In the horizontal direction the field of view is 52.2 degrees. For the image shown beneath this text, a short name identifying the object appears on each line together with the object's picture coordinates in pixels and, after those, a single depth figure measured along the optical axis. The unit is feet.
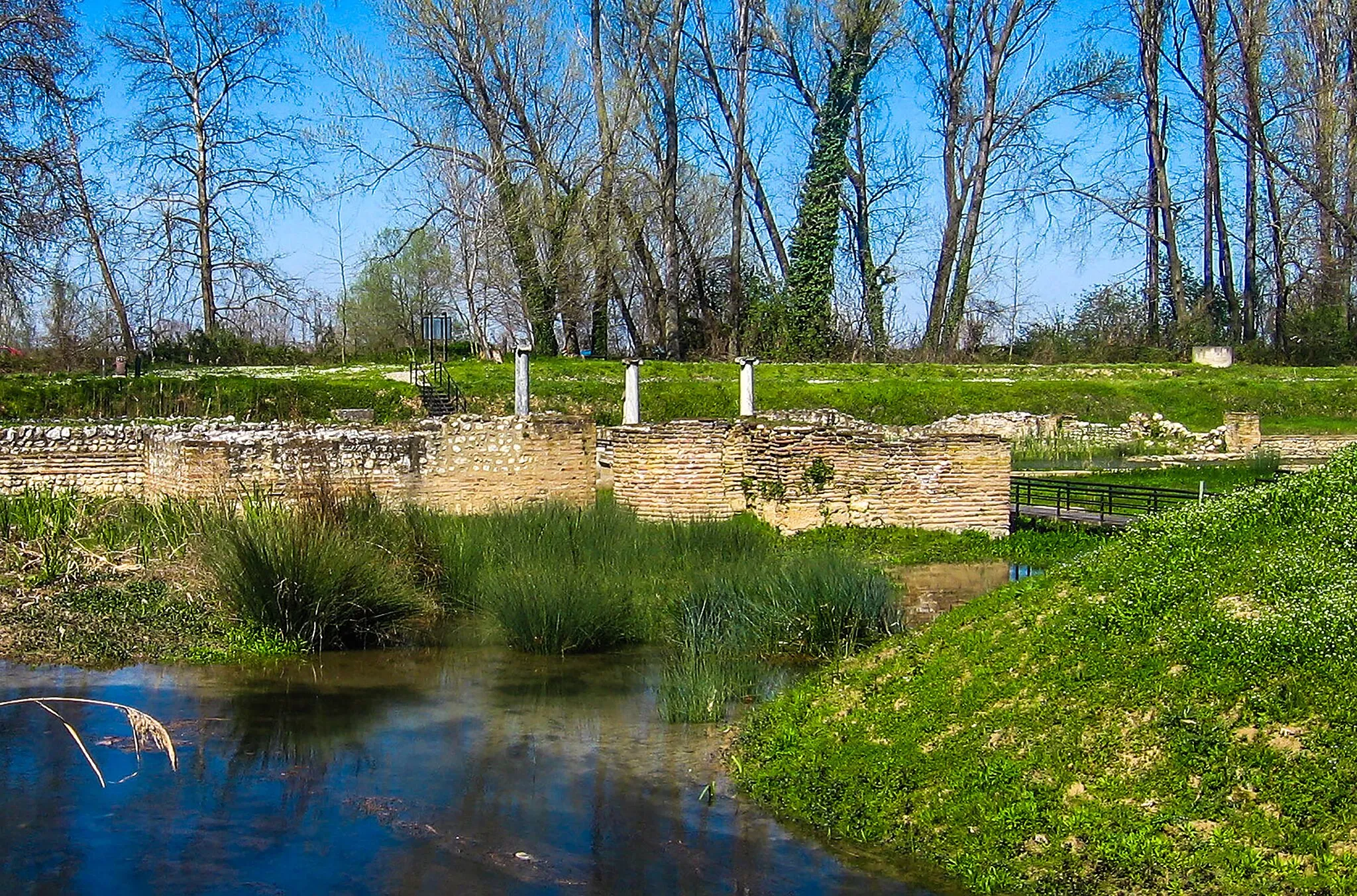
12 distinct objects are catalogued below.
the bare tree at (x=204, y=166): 117.38
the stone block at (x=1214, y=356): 132.77
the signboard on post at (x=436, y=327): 108.58
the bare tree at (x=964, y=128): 142.41
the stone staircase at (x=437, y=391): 90.79
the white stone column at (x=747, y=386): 69.21
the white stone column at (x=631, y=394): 69.87
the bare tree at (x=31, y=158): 65.16
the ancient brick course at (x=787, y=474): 56.18
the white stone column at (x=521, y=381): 69.21
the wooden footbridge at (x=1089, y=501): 60.80
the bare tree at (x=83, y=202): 68.90
